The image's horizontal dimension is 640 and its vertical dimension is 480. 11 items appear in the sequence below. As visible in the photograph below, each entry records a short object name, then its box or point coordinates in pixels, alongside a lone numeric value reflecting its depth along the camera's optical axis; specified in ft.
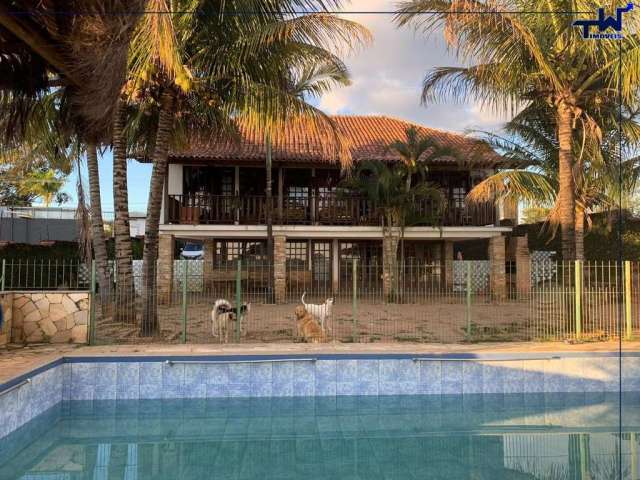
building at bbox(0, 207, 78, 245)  80.02
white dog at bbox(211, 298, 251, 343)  30.50
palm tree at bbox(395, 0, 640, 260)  29.73
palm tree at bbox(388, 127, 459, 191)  51.19
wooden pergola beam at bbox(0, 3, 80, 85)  16.01
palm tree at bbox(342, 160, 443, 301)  51.62
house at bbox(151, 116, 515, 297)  56.08
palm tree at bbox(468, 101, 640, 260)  39.04
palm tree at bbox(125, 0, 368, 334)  27.12
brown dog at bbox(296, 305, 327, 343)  29.63
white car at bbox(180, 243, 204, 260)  90.65
